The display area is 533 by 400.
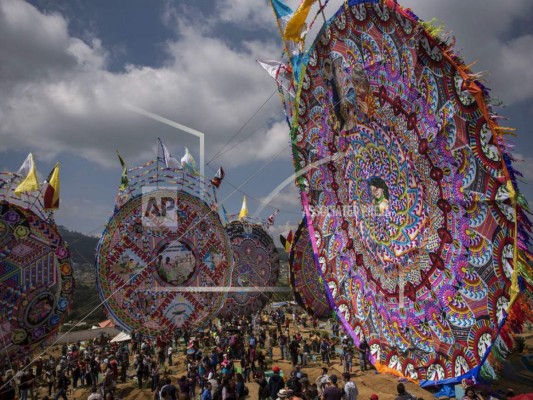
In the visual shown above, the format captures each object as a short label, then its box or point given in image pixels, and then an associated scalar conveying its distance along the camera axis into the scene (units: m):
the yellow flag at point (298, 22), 10.39
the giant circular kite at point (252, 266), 25.53
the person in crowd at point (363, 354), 11.74
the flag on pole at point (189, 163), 17.69
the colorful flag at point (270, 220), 27.23
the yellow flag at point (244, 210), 33.89
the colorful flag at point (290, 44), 11.52
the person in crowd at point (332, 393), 6.75
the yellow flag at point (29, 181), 13.97
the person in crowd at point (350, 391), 7.89
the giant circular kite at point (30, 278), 13.30
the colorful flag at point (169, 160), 16.86
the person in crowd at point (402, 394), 5.83
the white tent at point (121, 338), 19.34
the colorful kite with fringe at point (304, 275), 22.31
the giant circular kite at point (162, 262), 15.86
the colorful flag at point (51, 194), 14.57
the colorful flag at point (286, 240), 25.28
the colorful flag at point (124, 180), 16.33
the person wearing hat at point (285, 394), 6.51
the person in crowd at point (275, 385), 8.35
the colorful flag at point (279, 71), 12.40
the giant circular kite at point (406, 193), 7.41
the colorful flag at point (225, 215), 25.39
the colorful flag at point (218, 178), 17.58
